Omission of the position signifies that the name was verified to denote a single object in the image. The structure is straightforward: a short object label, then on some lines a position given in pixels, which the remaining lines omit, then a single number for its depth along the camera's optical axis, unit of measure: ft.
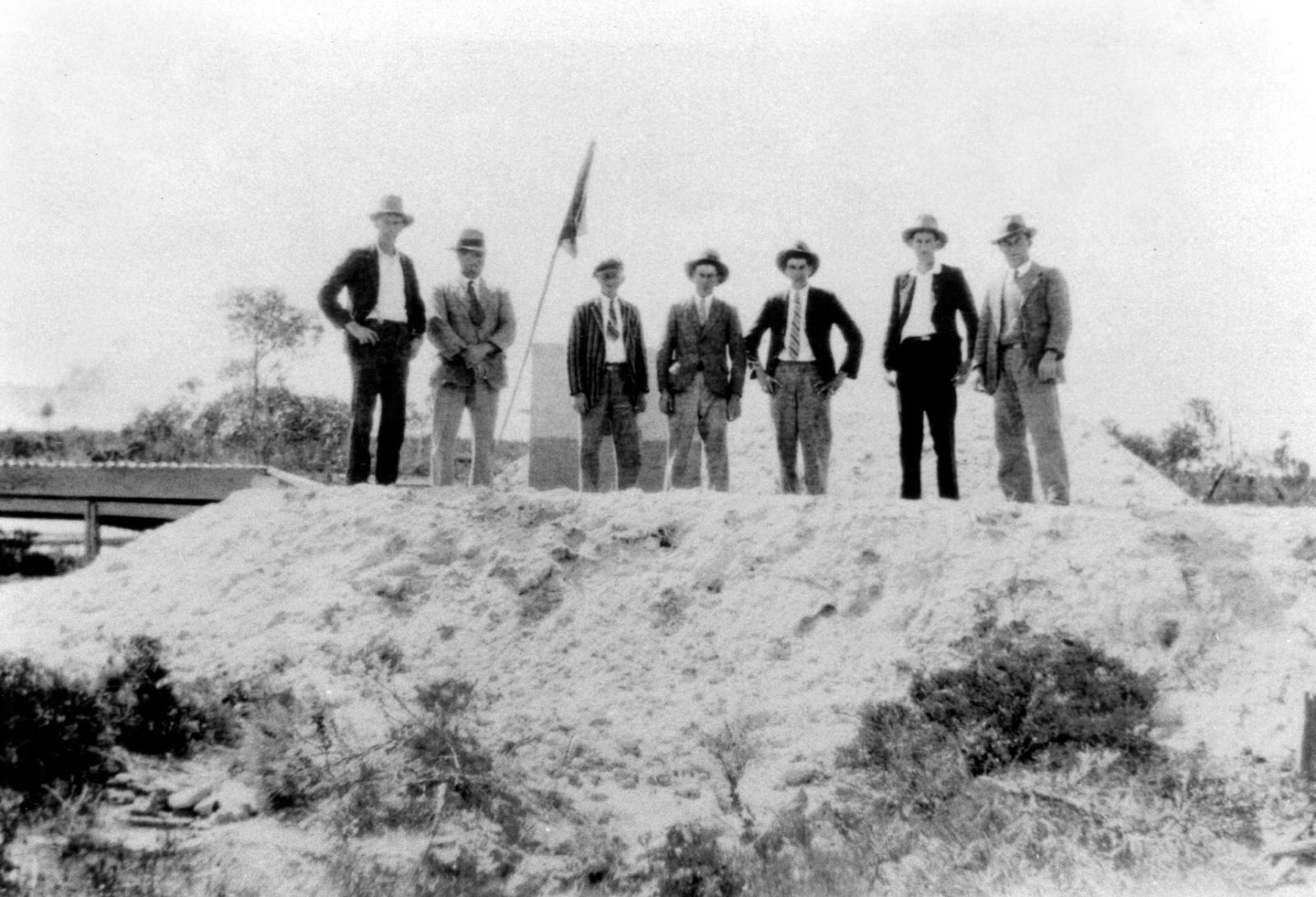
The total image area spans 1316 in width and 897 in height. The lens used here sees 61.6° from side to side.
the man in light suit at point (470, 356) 25.26
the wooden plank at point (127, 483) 27.58
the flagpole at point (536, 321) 30.91
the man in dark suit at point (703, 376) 25.58
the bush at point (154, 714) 17.47
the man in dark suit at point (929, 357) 23.84
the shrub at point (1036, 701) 17.24
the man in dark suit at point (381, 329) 24.40
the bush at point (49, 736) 16.02
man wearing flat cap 25.57
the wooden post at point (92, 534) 28.73
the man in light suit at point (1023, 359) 23.18
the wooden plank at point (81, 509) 28.43
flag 30.81
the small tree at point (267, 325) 65.05
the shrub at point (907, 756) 16.40
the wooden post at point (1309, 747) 15.96
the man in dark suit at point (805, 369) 24.89
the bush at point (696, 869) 14.78
